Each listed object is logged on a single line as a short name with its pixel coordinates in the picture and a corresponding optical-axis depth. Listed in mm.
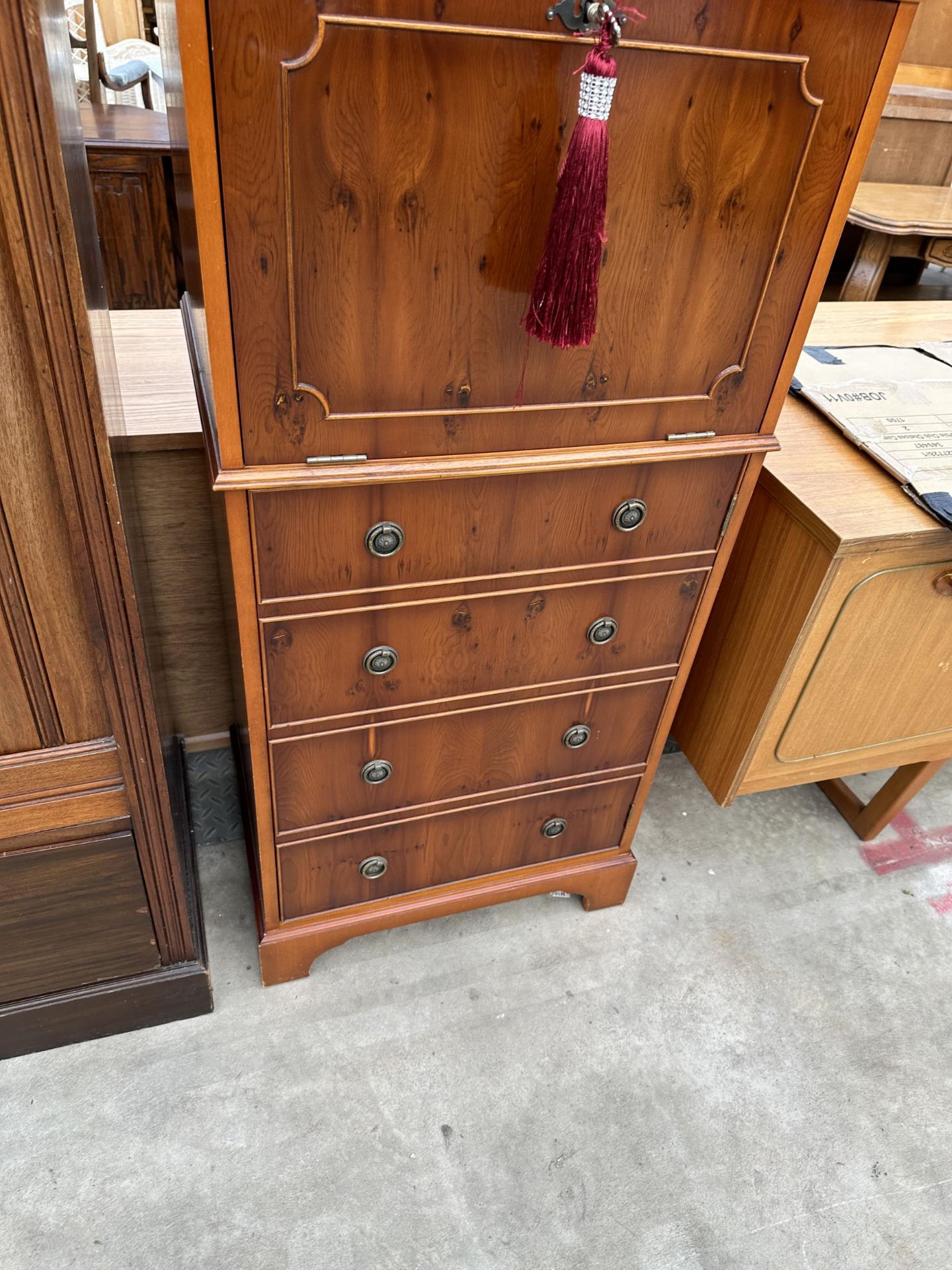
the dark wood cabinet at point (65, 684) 833
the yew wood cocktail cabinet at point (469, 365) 829
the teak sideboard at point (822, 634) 1400
